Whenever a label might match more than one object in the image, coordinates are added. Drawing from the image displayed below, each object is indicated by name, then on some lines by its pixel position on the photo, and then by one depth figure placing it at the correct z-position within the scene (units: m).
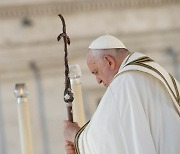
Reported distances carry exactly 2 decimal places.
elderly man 6.24
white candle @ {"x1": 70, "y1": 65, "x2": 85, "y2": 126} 7.40
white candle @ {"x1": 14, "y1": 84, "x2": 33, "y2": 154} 7.09
